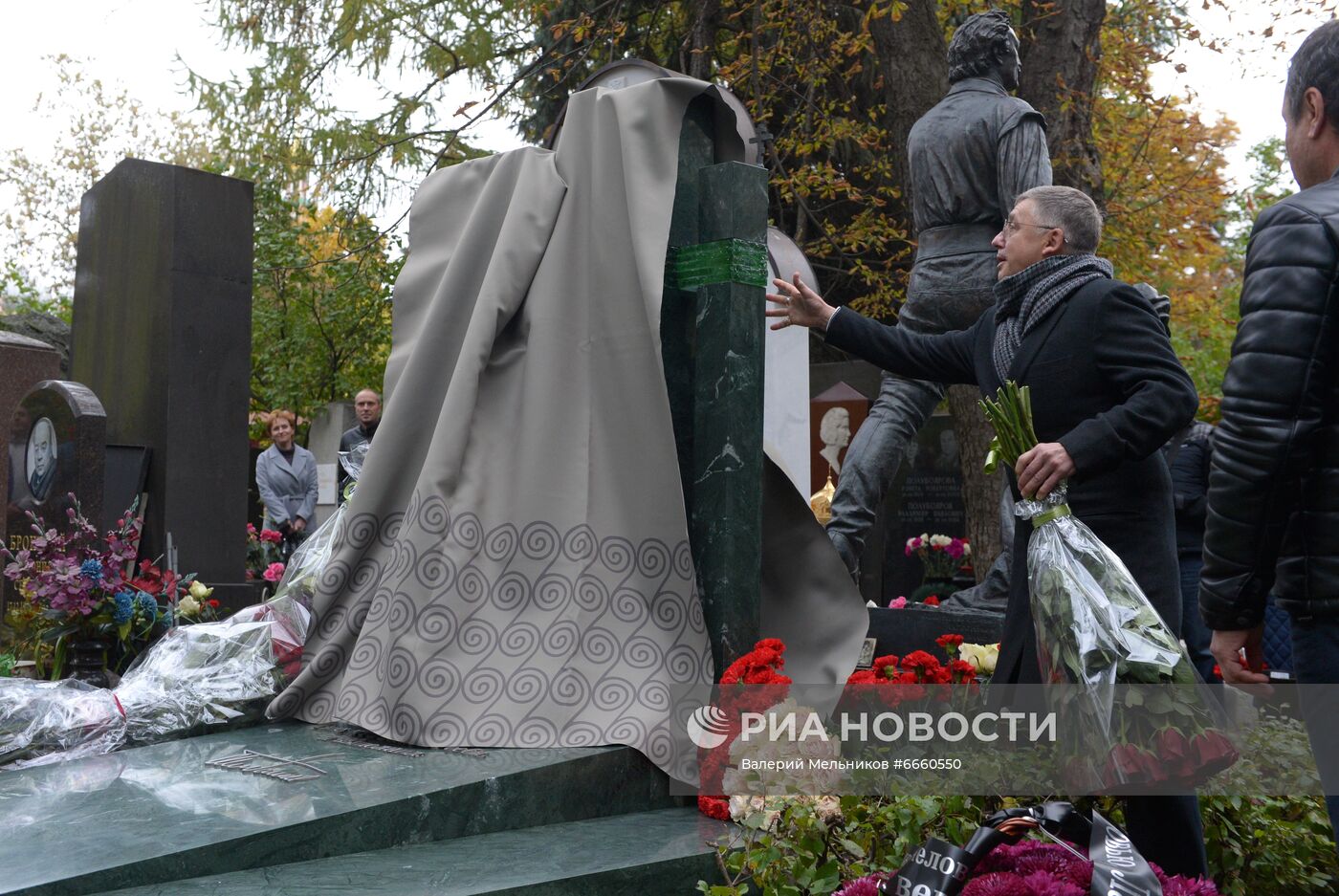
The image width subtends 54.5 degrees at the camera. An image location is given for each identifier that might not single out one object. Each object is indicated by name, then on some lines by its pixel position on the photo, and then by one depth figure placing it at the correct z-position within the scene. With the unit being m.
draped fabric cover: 3.82
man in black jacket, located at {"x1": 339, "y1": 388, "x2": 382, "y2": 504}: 10.65
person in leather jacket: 2.35
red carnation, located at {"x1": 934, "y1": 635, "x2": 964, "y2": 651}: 4.12
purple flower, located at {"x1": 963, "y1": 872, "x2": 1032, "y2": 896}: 2.02
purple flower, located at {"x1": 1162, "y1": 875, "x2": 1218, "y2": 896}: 2.09
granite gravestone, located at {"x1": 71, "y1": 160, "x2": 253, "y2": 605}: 8.12
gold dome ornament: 9.86
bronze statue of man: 5.83
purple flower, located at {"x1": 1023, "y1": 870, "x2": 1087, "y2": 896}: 2.00
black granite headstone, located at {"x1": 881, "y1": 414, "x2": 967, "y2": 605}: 12.73
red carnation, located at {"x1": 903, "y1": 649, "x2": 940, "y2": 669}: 3.76
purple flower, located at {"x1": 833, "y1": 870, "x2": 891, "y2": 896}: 2.28
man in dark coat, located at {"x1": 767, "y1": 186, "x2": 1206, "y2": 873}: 2.97
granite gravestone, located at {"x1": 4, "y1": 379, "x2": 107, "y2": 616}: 6.80
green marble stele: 4.14
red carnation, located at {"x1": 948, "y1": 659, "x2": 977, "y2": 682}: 3.76
